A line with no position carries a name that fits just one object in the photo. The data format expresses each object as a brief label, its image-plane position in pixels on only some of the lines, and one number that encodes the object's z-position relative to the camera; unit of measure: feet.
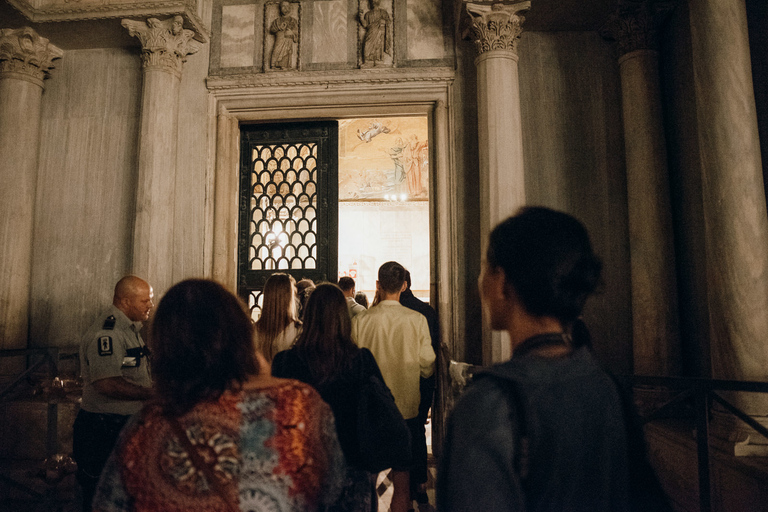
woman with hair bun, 2.84
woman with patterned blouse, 4.06
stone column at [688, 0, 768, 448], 11.06
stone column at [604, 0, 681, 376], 15.21
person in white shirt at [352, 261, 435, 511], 10.87
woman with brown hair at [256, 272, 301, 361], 10.32
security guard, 8.78
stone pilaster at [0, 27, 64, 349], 17.83
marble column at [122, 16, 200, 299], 17.04
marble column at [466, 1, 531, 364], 15.78
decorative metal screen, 19.92
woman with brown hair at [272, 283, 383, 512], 7.23
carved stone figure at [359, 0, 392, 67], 18.31
